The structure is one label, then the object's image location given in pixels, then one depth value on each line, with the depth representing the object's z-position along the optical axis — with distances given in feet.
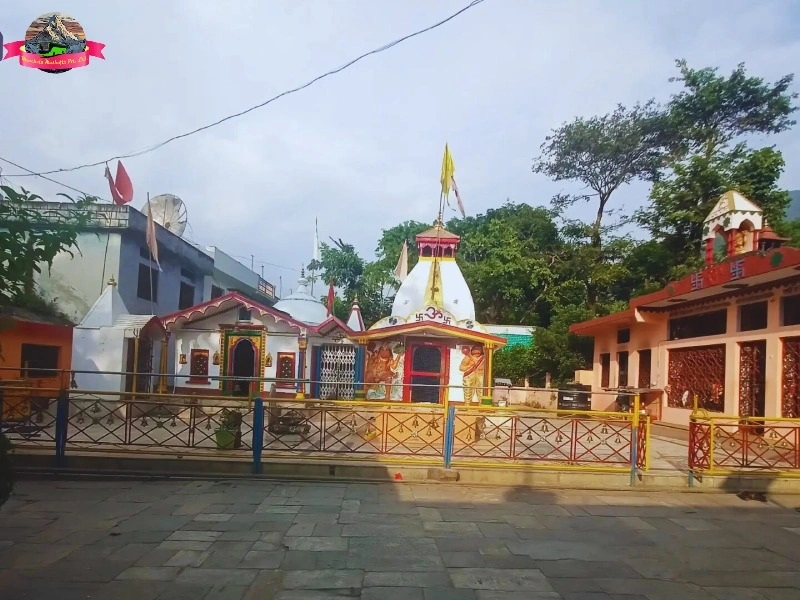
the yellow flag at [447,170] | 57.06
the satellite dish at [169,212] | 79.97
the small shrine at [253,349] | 59.41
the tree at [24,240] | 16.46
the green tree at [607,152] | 92.48
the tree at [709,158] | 72.90
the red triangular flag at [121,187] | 57.26
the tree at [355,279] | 109.29
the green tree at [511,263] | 95.50
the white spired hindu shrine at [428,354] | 51.72
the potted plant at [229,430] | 30.83
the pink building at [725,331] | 39.32
